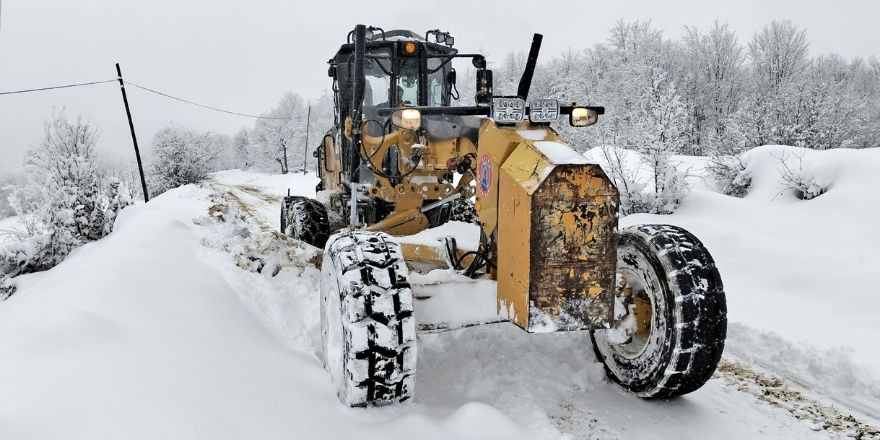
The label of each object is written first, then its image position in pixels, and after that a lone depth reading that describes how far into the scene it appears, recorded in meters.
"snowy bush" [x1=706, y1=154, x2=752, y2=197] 11.23
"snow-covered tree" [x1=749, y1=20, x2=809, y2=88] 36.31
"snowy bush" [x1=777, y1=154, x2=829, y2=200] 9.47
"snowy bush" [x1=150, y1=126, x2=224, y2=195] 32.81
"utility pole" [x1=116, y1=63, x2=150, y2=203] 20.75
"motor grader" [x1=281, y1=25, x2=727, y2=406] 3.02
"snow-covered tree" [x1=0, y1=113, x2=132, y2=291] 10.45
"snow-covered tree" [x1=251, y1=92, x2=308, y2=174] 67.00
